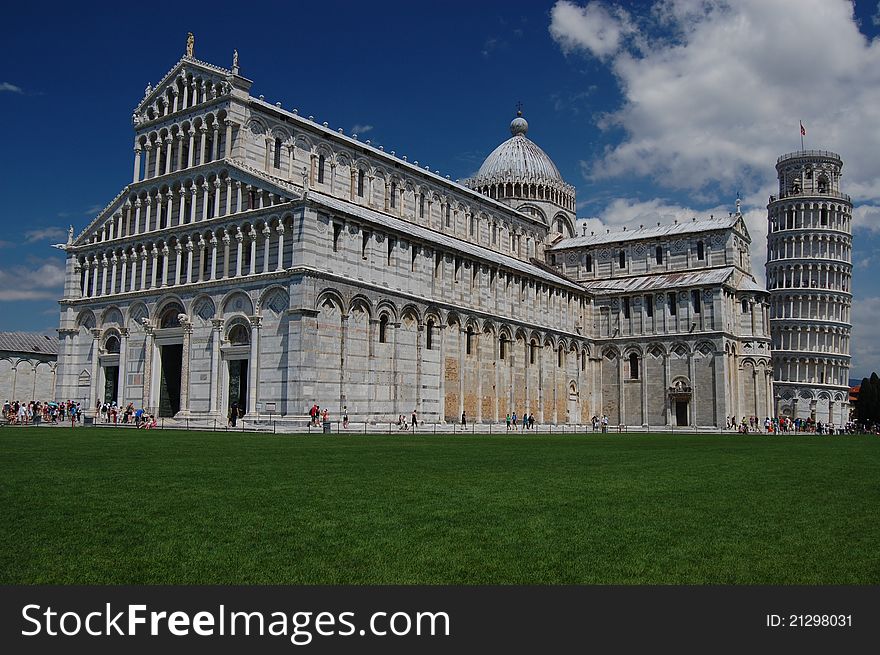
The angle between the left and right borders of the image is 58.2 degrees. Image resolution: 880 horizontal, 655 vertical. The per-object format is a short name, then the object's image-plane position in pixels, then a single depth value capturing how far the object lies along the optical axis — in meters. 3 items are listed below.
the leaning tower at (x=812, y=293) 93.38
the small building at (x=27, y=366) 62.94
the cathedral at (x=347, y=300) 42.88
